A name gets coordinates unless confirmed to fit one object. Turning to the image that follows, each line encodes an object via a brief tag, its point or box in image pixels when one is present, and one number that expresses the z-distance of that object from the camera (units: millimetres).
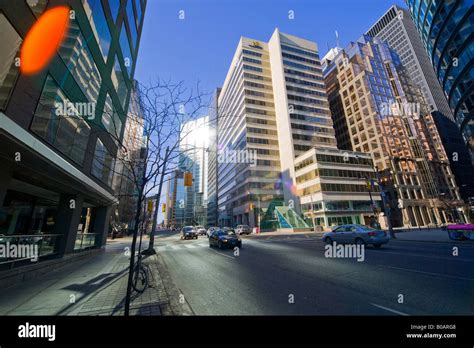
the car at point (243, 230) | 39938
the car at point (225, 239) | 15949
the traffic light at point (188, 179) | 15509
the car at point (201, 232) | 46906
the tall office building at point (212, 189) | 104438
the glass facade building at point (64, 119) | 6613
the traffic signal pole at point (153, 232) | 14600
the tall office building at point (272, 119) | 57594
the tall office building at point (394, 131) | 56812
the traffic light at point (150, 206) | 15317
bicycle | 6204
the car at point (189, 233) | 33250
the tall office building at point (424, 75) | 73125
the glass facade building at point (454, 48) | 23547
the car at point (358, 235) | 12430
